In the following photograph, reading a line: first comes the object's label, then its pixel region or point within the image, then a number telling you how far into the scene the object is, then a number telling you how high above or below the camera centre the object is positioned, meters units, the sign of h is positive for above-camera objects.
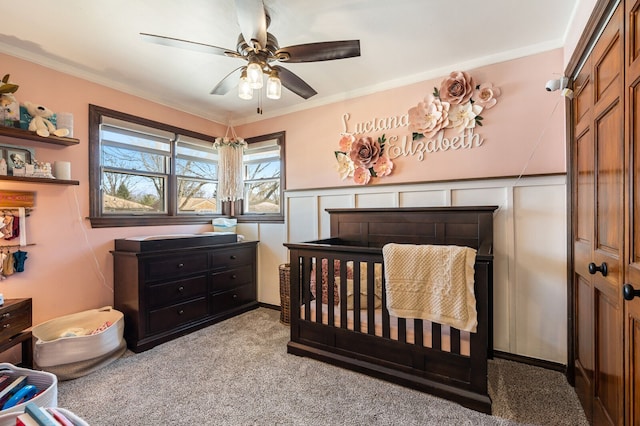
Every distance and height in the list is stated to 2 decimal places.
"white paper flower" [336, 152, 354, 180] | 2.98 +0.48
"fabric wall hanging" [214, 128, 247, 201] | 3.25 +0.50
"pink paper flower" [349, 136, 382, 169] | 2.82 +0.59
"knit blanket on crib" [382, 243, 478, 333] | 1.65 -0.43
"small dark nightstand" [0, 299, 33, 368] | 1.81 -0.73
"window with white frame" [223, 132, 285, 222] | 3.51 +0.40
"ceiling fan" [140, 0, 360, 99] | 1.53 +0.91
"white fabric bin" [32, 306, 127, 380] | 1.97 -0.92
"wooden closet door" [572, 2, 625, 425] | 1.14 -0.07
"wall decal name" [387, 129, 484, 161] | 2.41 +0.60
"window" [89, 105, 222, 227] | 2.65 +0.43
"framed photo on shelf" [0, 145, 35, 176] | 2.09 +0.41
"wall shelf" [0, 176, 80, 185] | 2.05 +0.26
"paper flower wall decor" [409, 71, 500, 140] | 2.36 +0.89
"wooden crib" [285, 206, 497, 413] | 1.70 -0.75
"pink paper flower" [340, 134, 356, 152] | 2.98 +0.73
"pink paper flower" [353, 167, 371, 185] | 2.87 +0.36
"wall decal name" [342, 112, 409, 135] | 2.71 +0.86
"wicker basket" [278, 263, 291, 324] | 2.95 -0.84
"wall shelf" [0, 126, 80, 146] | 2.00 +0.57
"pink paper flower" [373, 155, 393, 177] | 2.77 +0.44
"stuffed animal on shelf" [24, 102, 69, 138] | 2.12 +0.69
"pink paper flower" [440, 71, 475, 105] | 2.37 +1.02
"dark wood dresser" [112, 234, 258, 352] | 2.45 -0.68
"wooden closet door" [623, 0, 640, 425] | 0.98 -0.05
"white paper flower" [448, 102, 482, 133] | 2.38 +0.80
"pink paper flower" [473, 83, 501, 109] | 2.30 +0.93
